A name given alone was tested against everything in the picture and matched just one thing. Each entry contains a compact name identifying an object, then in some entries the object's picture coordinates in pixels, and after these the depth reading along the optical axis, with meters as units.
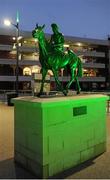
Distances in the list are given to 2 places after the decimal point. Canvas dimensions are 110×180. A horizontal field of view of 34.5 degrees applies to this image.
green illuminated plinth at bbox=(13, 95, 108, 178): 3.19
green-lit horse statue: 3.85
